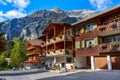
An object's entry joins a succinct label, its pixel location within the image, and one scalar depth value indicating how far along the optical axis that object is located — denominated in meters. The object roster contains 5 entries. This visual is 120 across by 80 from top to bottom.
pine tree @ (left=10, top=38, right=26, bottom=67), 31.13
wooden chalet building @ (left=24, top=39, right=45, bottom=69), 27.83
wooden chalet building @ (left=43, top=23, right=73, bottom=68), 17.84
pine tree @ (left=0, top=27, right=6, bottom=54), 9.73
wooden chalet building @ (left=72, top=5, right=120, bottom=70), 13.05
